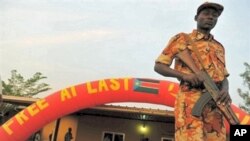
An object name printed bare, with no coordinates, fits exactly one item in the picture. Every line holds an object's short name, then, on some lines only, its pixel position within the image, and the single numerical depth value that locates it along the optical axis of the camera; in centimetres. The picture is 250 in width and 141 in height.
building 1396
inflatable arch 951
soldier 242
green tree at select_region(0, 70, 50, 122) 2862
